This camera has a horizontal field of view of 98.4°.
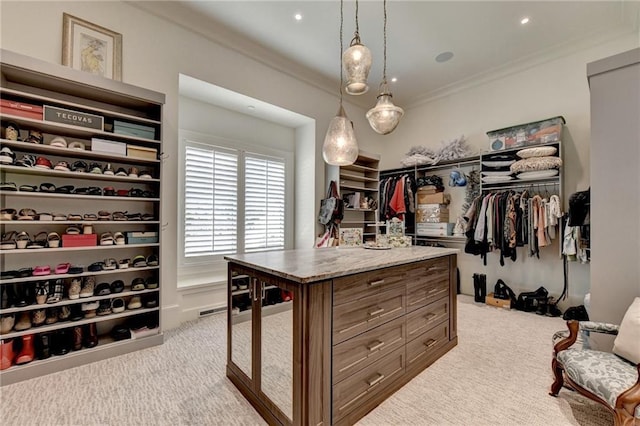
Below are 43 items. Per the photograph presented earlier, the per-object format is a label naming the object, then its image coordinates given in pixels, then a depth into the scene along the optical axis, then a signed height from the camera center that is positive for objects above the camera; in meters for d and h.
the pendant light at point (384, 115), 2.31 +0.85
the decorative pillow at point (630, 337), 1.54 -0.69
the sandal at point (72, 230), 2.41 -0.14
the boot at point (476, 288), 4.21 -1.10
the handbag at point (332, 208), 4.39 +0.12
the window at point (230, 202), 3.79 +0.20
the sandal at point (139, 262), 2.68 -0.46
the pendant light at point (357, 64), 2.10 +1.16
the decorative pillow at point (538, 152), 3.47 +0.83
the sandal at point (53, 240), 2.30 -0.21
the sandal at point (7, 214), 2.10 +0.00
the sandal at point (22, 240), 2.17 -0.20
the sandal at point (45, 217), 2.28 -0.02
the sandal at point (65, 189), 2.38 +0.22
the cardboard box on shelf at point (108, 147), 2.46 +0.62
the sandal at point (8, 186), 2.12 +0.22
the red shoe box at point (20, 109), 2.11 +0.83
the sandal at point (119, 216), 2.62 -0.01
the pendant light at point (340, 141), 2.38 +0.64
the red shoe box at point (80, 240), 2.36 -0.22
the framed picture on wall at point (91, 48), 2.54 +1.61
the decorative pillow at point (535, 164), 3.41 +0.66
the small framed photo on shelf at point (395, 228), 2.88 -0.13
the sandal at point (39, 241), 2.23 -0.22
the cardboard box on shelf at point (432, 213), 4.64 +0.05
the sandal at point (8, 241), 2.12 -0.21
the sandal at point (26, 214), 2.20 +0.00
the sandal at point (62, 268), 2.33 -0.46
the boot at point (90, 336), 2.43 -1.09
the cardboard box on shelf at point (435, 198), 4.62 +0.30
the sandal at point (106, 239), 2.54 -0.23
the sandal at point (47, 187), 2.33 +0.23
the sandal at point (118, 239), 2.61 -0.23
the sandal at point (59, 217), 2.32 -0.02
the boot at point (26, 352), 2.13 -1.08
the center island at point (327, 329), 1.48 -0.73
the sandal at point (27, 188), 2.22 +0.22
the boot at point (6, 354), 2.04 -1.04
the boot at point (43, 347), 2.21 -1.07
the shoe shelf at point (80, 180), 2.16 +0.33
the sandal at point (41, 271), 2.23 -0.46
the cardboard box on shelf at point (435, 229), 4.57 -0.23
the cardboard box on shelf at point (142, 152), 2.64 +0.61
